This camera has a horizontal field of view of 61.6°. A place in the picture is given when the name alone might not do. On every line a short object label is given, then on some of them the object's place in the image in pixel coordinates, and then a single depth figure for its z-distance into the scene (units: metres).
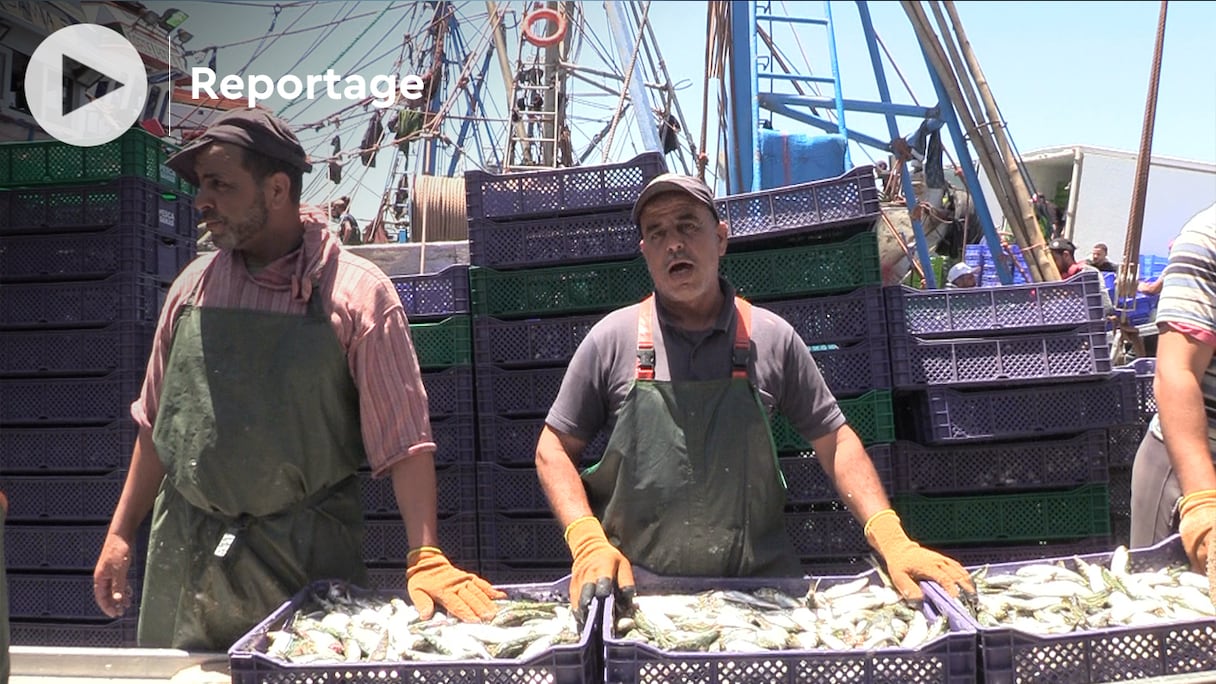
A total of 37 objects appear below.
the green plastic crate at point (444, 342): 4.39
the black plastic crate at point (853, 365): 4.17
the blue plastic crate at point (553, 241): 4.35
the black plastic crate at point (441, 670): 2.15
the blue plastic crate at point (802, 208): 4.21
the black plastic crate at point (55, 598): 4.46
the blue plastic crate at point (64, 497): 4.45
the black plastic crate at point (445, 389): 4.38
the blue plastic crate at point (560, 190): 4.35
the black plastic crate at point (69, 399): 4.41
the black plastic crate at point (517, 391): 4.34
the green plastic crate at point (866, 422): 4.12
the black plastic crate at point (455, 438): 4.35
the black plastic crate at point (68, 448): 4.41
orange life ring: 12.85
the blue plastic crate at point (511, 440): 4.34
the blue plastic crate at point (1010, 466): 4.27
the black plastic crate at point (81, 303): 4.42
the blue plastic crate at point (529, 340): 4.34
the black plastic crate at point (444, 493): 4.34
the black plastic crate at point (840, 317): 4.19
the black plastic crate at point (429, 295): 4.46
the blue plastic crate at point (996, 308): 4.25
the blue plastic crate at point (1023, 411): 4.23
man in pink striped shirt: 2.88
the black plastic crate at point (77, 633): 4.39
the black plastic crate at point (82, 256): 4.45
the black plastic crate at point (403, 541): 4.33
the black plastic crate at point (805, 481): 4.17
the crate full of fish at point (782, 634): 2.12
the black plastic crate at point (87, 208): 4.46
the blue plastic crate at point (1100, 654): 2.13
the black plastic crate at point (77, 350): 4.41
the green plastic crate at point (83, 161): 4.47
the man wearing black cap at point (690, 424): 2.92
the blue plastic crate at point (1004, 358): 4.23
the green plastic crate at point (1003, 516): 4.23
